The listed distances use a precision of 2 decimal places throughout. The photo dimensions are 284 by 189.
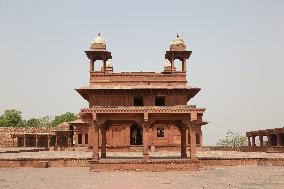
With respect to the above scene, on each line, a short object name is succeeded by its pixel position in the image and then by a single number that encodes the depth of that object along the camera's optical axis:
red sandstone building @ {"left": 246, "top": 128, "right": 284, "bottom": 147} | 35.16
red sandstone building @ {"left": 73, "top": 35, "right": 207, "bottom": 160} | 26.61
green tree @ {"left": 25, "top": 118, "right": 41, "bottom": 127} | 92.69
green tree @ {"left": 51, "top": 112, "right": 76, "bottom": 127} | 84.09
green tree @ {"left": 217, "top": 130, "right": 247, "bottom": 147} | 101.32
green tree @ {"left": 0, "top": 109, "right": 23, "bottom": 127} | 82.19
